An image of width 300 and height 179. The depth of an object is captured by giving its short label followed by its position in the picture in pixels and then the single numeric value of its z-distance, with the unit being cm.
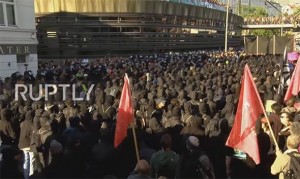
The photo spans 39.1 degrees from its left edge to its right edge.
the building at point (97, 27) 4062
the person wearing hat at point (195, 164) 567
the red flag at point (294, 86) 951
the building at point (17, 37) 2214
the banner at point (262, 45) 2968
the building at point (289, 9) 10452
